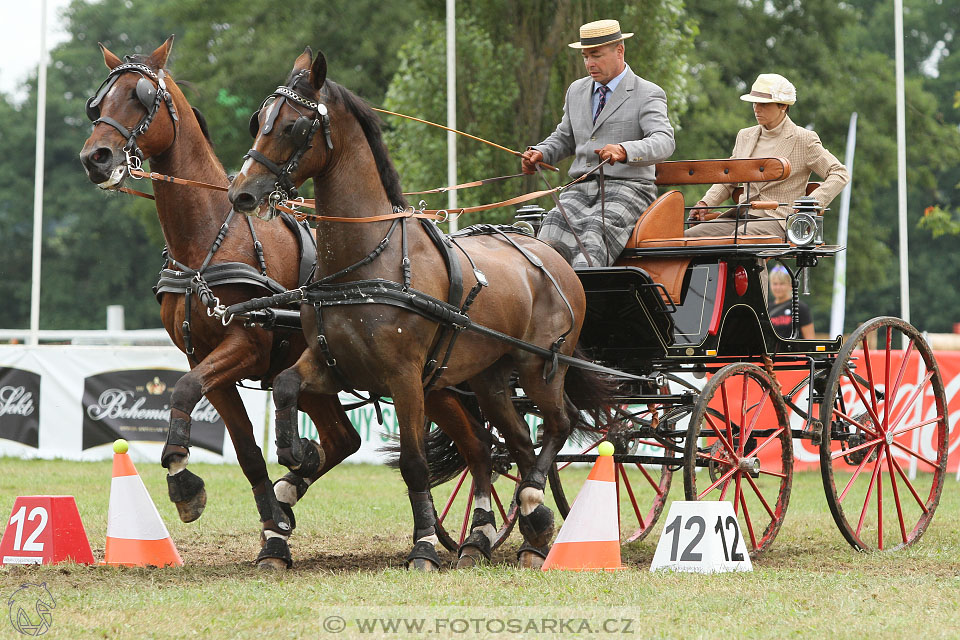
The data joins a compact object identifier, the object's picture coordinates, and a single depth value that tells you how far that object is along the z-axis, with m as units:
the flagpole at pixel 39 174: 33.97
